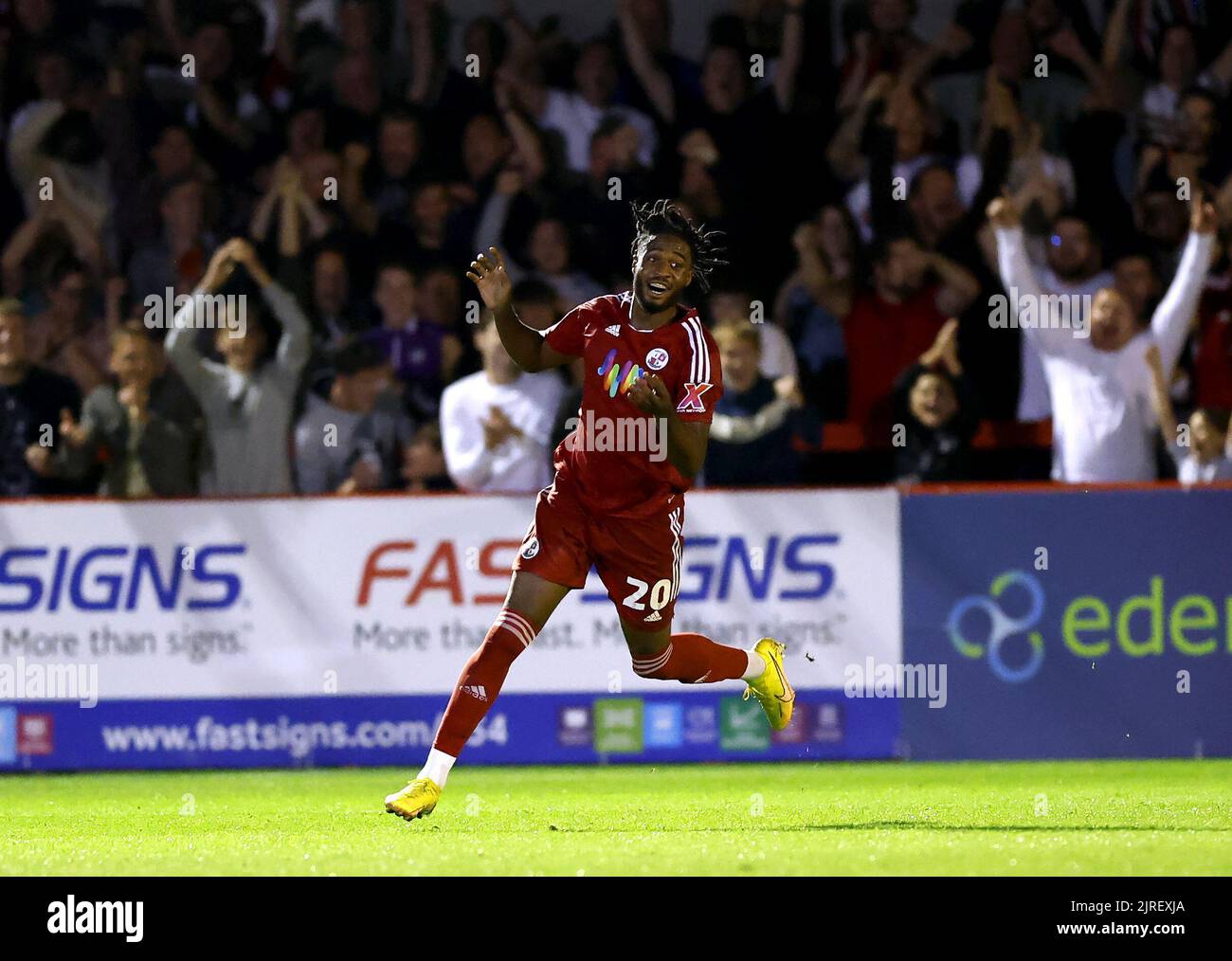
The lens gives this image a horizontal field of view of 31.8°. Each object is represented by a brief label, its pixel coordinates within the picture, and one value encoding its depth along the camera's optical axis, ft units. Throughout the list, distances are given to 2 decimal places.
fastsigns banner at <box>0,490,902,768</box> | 38.45
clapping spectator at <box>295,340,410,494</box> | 41.22
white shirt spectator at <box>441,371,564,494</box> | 40.09
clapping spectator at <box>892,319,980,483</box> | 39.06
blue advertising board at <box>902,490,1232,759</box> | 37.35
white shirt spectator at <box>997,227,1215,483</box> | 39.19
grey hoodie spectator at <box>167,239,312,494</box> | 41.24
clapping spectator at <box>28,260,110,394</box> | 45.11
